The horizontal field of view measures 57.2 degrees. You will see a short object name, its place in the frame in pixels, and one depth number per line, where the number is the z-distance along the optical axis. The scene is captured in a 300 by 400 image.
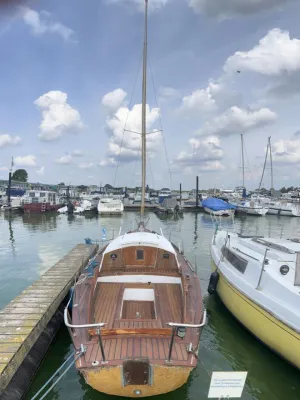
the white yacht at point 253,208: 45.03
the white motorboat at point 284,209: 45.83
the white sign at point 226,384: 4.27
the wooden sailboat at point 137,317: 4.96
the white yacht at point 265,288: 6.65
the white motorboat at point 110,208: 43.55
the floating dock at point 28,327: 5.52
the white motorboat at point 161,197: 62.50
